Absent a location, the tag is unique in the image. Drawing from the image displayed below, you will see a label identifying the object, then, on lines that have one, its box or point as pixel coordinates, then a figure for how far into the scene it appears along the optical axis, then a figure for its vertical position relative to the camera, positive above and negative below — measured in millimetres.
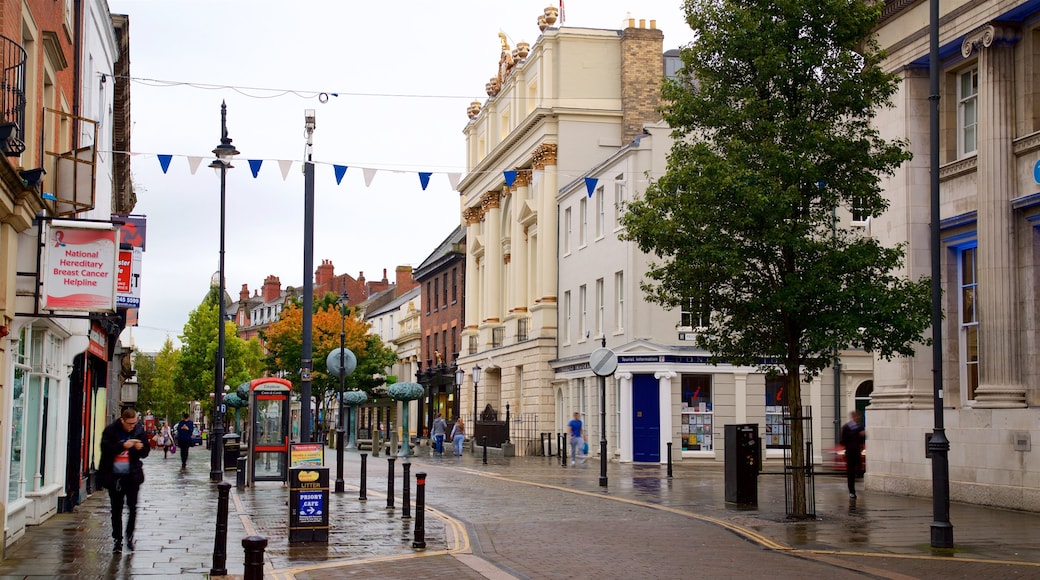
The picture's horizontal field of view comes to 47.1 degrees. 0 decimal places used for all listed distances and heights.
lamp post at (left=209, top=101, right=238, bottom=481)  27406 +1116
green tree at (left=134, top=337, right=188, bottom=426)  103812 +347
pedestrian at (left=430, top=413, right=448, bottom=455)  51719 -1732
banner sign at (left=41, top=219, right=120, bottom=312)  13977 +1443
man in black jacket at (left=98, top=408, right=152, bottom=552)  14805 -967
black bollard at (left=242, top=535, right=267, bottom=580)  8023 -1115
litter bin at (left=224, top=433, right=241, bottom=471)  33000 -1653
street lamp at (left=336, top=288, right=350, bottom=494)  25047 -1464
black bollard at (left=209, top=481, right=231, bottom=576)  12016 -1495
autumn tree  76062 +2769
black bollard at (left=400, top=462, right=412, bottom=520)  17986 -1622
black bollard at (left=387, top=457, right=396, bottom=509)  19241 -1555
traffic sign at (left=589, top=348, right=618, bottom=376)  28172 +735
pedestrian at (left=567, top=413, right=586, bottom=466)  39969 -1573
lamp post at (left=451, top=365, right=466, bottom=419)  56169 +332
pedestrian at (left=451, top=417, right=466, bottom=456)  49756 -1873
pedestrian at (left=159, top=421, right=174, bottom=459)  49238 -2097
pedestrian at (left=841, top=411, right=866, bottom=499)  23312 -950
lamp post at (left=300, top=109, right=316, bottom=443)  21609 +2023
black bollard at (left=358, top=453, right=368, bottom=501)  23125 -1835
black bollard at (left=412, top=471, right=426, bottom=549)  15102 -1646
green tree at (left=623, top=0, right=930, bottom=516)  18578 +3237
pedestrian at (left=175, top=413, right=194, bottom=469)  39750 -1639
